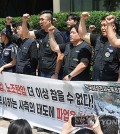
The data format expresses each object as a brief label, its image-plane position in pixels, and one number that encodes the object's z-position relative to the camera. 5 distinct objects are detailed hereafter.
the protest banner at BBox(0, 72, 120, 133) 3.67
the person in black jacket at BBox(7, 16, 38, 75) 4.55
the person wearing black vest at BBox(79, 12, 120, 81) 3.76
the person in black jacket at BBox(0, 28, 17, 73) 4.86
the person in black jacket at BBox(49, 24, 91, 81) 3.99
